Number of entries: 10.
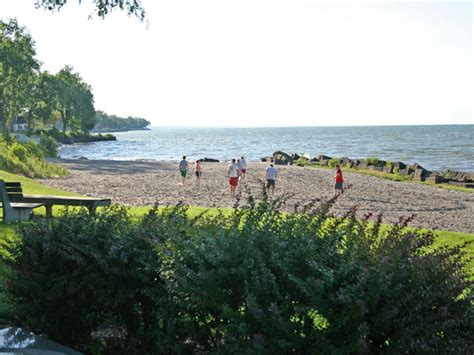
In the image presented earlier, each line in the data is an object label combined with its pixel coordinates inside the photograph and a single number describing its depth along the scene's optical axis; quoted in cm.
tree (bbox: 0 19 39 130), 6066
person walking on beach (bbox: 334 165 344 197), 2514
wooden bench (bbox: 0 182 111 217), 1367
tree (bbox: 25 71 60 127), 9119
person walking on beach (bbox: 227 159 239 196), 2523
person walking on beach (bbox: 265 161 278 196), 2534
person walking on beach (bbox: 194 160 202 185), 3088
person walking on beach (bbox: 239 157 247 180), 3222
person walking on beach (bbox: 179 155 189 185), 3111
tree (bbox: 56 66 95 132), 11433
